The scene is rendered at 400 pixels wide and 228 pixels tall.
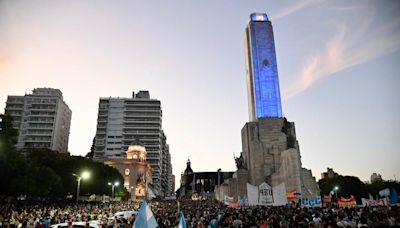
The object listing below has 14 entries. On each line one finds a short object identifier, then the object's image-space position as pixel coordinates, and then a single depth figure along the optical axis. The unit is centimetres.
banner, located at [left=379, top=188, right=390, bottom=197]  2501
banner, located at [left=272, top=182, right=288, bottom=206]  3161
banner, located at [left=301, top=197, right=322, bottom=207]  2794
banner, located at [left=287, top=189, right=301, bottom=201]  3525
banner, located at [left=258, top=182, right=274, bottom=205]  3250
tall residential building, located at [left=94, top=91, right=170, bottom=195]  13562
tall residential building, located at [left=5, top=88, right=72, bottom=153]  12019
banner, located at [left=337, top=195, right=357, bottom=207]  2783
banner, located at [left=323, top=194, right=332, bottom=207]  3085
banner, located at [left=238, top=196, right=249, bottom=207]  3888
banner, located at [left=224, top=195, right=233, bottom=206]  3571
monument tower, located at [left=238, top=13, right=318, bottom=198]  5501
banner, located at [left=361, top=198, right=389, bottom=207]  2628
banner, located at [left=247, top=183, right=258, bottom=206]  3369
